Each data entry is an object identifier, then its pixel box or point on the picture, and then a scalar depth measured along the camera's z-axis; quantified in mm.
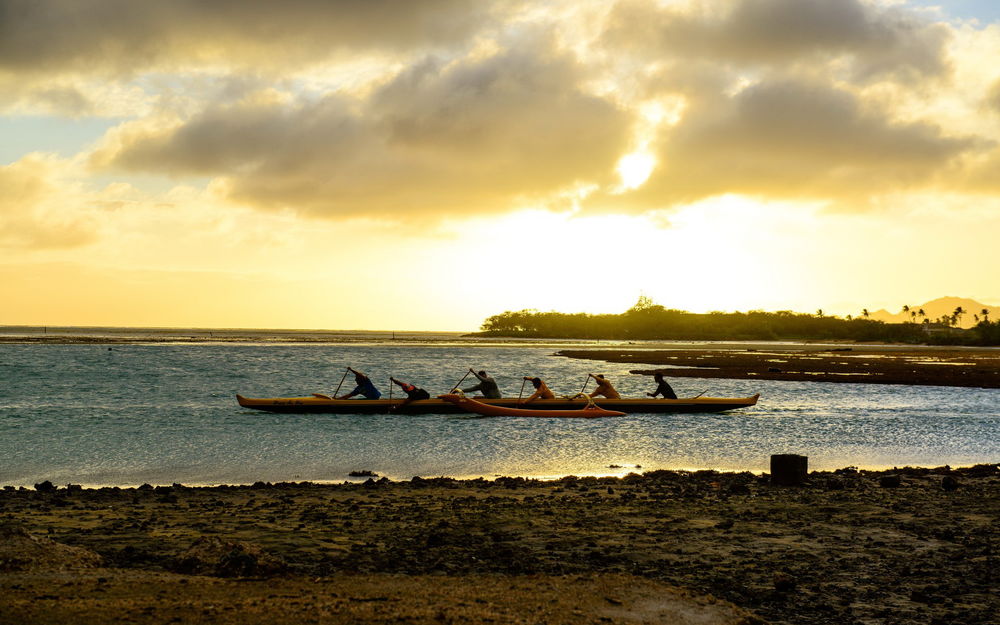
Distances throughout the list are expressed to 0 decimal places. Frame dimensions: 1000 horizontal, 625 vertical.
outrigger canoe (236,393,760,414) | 27328
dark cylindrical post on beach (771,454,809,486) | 13133
